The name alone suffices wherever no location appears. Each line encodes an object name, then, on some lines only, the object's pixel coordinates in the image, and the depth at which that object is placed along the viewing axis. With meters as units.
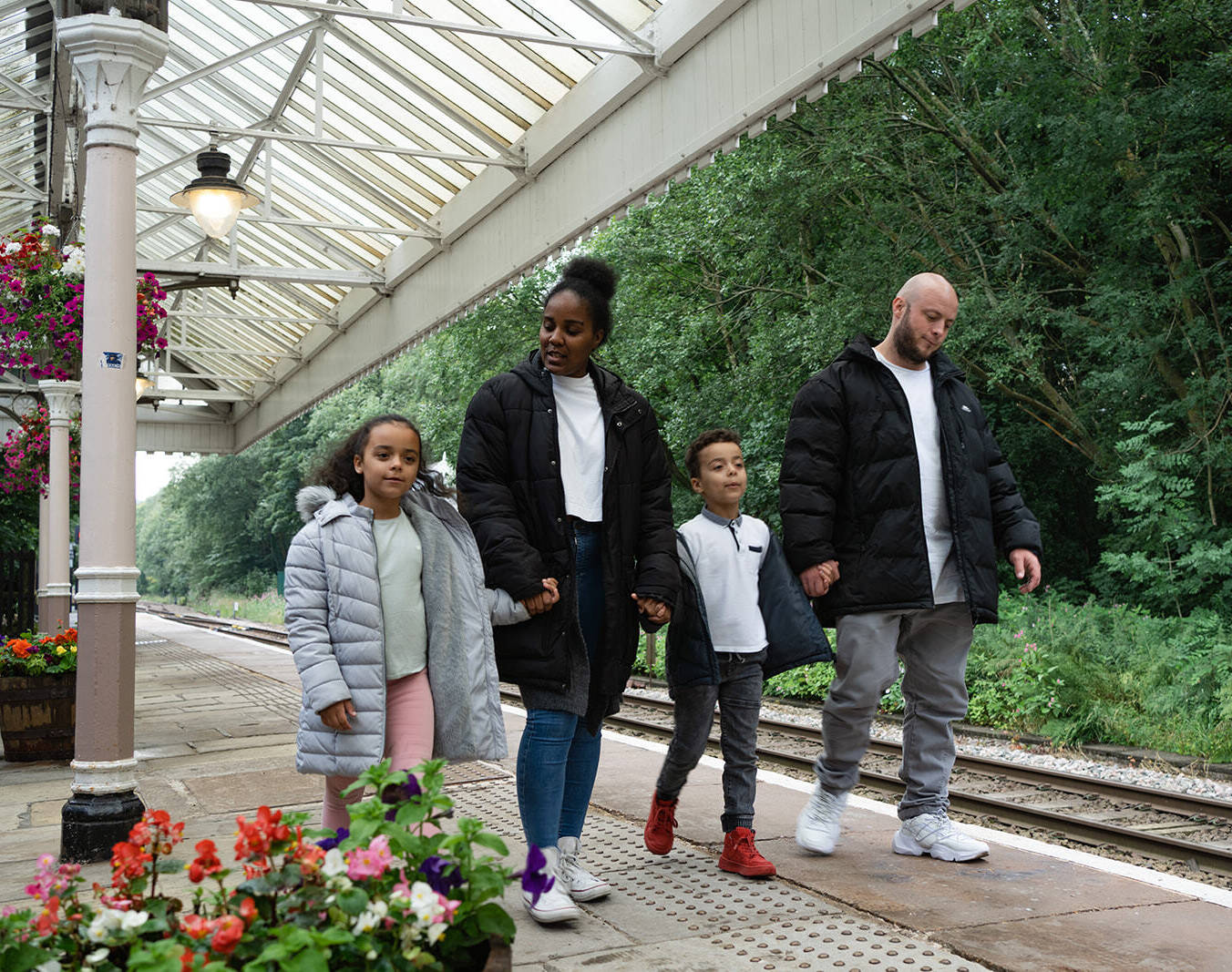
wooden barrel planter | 7.78
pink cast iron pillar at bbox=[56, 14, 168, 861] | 4.97
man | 4.18
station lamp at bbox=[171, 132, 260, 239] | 8.32
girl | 3.34
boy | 4.12
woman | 3.61
